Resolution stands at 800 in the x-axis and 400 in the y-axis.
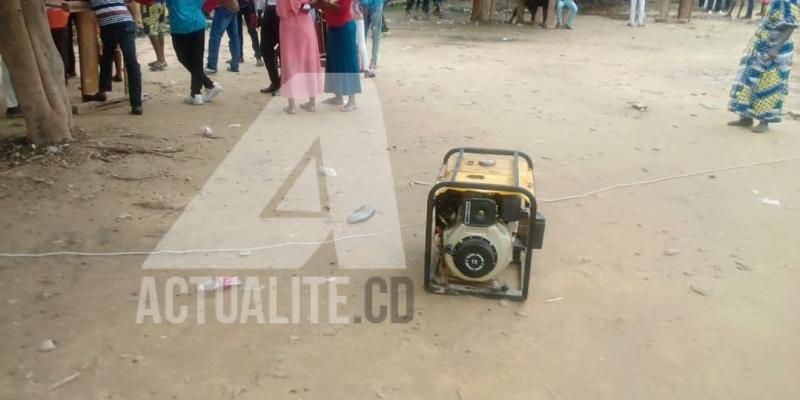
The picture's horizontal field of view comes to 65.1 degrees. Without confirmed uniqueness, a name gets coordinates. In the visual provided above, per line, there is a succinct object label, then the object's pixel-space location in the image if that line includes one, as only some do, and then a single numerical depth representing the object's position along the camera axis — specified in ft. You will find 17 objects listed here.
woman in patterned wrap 18.42
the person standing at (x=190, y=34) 19.60
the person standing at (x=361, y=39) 25.26
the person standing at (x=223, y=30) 24.85
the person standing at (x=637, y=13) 47.06
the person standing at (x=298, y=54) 19.24
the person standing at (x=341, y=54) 19.60
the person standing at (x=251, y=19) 28.60
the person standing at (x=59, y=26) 20.39
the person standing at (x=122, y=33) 18.65
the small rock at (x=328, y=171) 15.35
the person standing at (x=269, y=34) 22.09
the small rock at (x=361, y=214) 12.84
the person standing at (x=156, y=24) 25.14
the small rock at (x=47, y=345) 8.41
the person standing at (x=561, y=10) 45.32
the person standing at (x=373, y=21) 26.45
